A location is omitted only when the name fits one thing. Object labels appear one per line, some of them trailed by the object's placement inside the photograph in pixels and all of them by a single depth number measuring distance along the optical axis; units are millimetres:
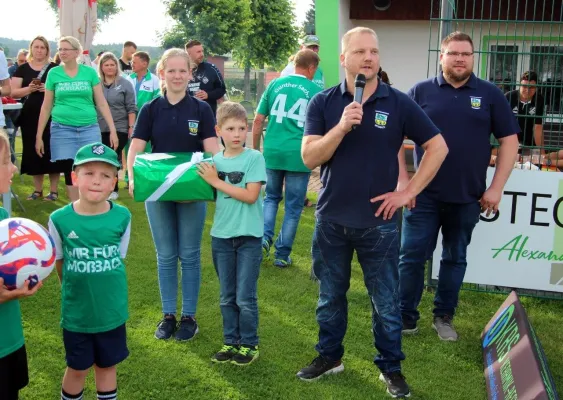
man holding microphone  3424
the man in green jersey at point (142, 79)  9344
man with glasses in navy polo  4301
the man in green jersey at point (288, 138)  6113
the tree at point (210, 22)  28734
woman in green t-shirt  7148
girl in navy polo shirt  4273
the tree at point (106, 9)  63488
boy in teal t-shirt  3930
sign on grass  3096
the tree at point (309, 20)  54156
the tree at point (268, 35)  30734
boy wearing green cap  3004
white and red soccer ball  2430
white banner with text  5199
